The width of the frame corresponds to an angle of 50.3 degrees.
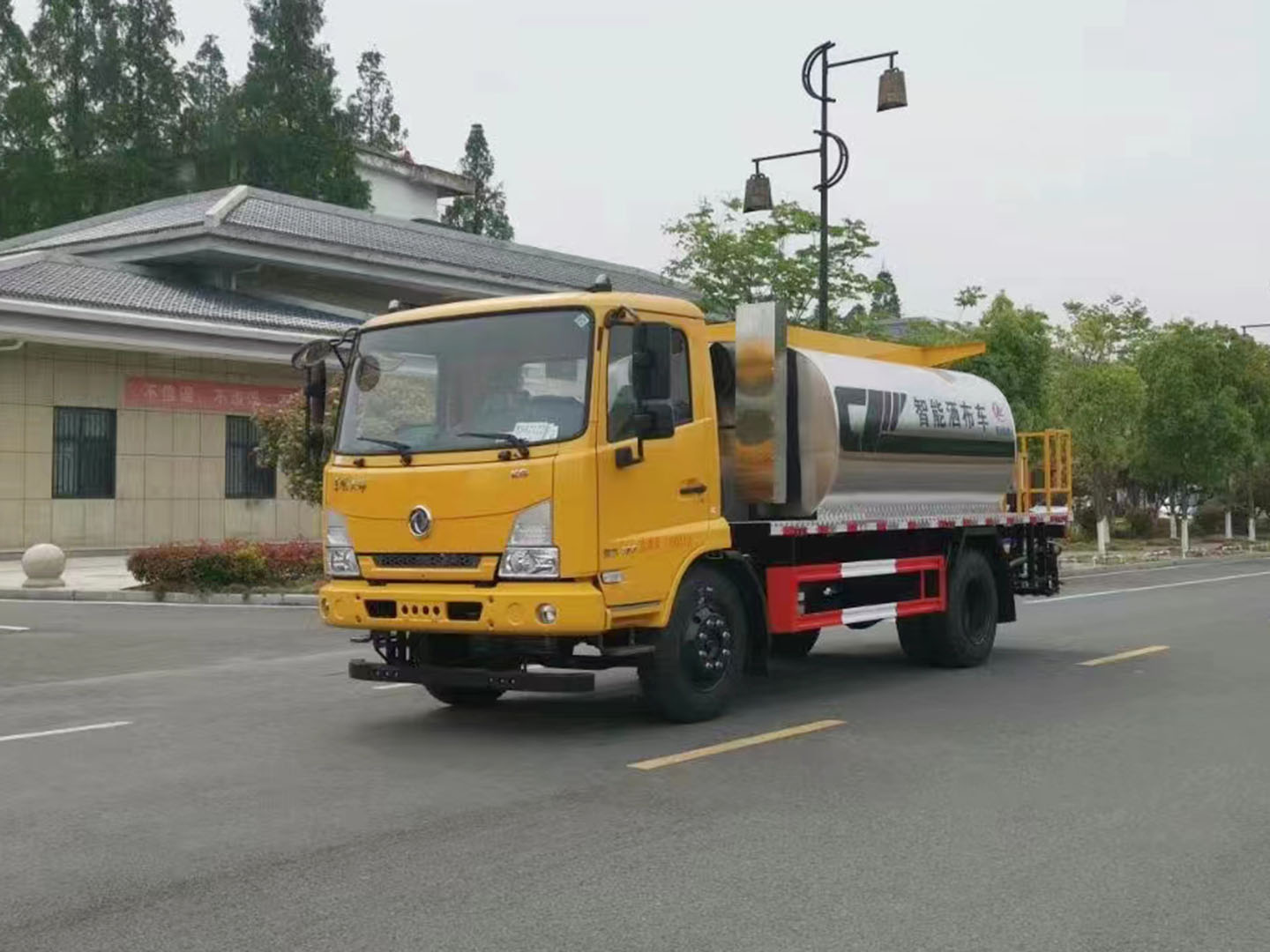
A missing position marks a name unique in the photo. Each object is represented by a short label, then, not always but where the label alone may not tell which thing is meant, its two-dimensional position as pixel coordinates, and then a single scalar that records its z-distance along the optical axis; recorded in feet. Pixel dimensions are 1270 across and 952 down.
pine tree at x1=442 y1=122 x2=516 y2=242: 257.55
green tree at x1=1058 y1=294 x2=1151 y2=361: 143.13
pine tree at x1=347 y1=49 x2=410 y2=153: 238.27
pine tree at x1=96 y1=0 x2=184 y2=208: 186.91
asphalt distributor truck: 25.91
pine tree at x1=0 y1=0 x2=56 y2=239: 177.78
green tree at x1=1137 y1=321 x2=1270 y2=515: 115.85
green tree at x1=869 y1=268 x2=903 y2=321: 99.28
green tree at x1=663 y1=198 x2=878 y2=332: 93.09
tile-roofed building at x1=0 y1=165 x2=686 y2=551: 86.53
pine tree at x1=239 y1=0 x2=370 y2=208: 188.34
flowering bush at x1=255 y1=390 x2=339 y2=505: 68.90
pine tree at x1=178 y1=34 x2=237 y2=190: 189.16
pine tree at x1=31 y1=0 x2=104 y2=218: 183.52
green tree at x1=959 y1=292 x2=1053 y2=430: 97.86
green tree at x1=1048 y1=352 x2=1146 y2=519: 111.45
